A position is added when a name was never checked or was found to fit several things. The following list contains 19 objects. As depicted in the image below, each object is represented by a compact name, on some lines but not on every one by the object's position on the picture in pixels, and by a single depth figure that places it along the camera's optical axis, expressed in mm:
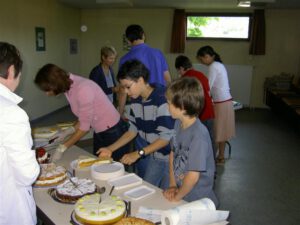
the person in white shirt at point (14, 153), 1130
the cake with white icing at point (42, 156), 1873
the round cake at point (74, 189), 1435
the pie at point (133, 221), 1177
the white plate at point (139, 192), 1492
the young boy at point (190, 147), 1415
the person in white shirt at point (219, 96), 3424
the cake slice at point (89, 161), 1846
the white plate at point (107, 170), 1689
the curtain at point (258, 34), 6727
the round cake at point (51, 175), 1587
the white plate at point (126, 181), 1604
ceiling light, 4786
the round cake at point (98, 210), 1212
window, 6945
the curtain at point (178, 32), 7039
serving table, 1322
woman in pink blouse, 1899
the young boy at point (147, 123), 1749
